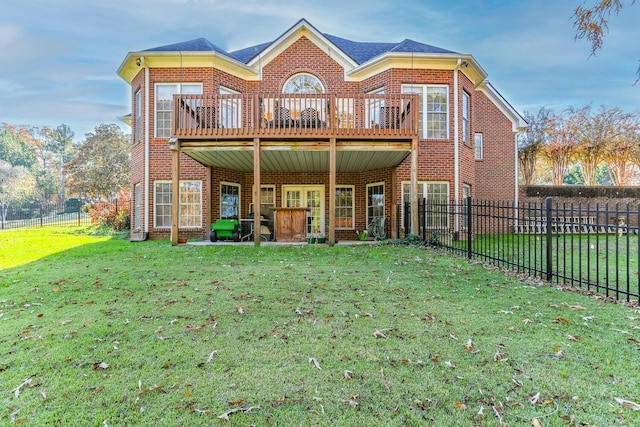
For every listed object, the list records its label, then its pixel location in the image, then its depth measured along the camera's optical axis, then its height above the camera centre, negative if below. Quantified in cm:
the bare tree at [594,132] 2103 +515
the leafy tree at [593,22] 438 +261
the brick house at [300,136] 894 +218
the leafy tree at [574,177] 4159 +477
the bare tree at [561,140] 2191 +477
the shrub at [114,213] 1627 -8
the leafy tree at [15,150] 4538 +869
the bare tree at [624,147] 2072 +413
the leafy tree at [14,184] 3628 +311
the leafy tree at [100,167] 2622 +361
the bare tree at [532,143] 2200 +459
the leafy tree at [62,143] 4800 +1015
